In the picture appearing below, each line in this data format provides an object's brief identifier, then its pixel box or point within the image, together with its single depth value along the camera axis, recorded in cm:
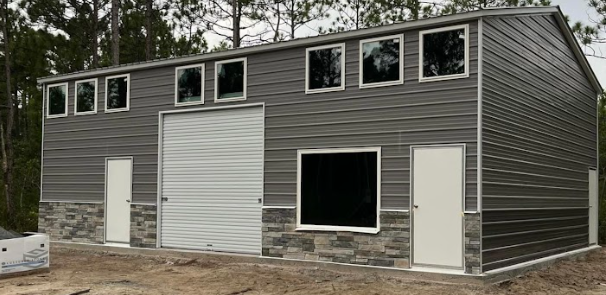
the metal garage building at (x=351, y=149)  967
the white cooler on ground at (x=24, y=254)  1031
